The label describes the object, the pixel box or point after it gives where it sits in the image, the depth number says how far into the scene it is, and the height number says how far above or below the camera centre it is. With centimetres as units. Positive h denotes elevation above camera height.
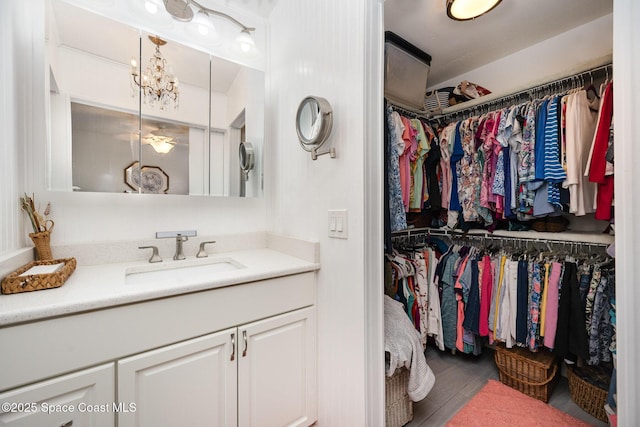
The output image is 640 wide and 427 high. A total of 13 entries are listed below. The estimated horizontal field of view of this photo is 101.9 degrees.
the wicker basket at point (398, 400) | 133 -100
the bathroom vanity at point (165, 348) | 76 -50
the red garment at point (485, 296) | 180 -59
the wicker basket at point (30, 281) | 84 -25
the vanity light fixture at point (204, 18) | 149 +115
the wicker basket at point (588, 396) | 142 -106
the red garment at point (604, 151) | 127 +30
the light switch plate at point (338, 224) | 116 -6
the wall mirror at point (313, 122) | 119 +43
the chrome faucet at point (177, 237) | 142 -15
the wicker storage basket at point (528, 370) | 160 -103
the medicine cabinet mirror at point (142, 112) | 121 +53
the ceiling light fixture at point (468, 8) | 140 +113
